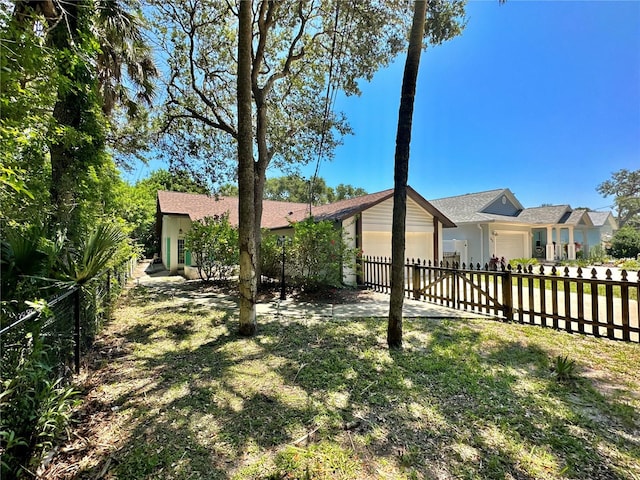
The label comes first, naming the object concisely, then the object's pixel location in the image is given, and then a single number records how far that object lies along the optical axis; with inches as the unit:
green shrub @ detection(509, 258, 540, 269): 616.5
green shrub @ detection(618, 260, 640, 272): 587.8
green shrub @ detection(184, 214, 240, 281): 436.8
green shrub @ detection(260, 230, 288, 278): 404.2
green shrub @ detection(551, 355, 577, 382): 143.4
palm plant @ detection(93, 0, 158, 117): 216.5
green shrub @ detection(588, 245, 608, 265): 773.9
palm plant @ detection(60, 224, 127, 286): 138.9
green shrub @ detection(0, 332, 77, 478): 74.1
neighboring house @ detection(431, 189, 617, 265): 729.6
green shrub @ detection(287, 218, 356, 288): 352.5
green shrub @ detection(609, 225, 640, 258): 876.0
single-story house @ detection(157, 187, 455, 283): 456.1
